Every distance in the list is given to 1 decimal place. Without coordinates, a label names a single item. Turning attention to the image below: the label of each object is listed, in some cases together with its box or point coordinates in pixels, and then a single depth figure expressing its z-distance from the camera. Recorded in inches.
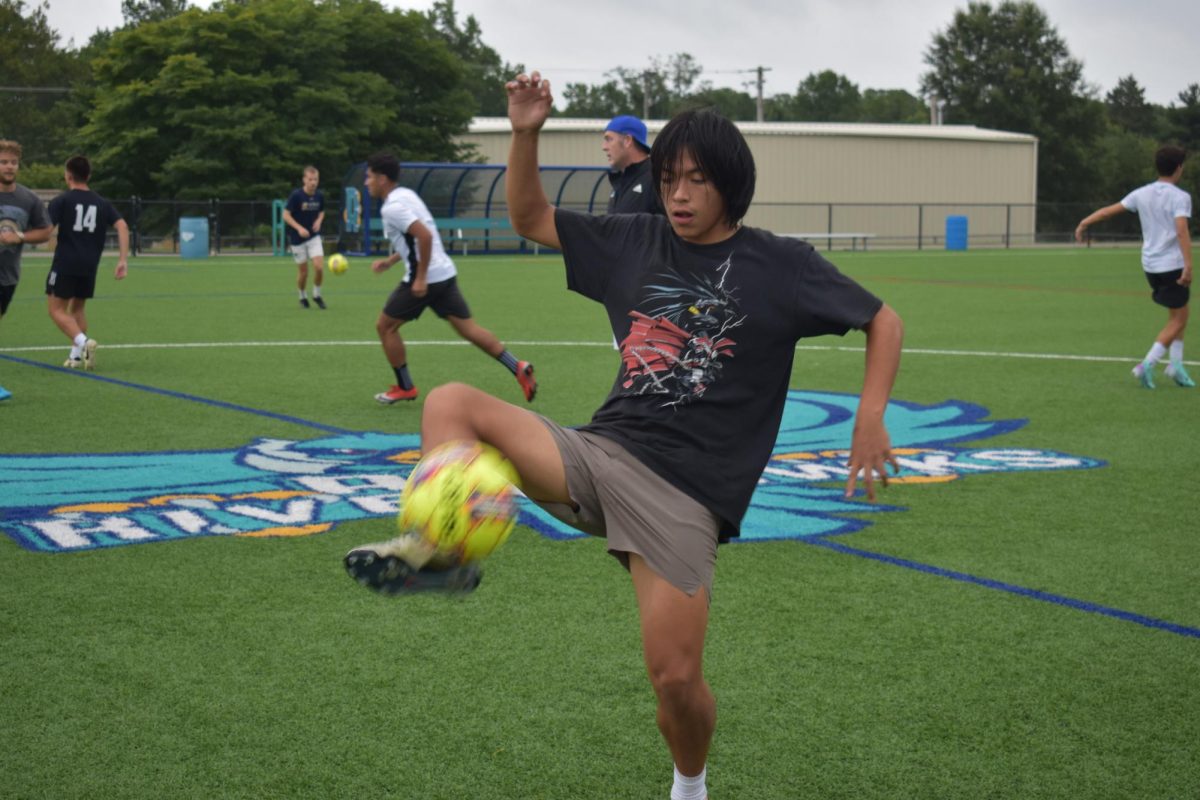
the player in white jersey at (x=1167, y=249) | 504.1
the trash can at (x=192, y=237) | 1721.2
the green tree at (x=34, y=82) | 3223.4
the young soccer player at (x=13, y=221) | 490.9
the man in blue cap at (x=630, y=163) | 376.8
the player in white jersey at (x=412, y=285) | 469.4
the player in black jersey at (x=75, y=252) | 563.8
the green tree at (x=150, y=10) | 3474.4
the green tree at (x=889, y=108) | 5182.1
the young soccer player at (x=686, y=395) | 140.6
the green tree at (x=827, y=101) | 5300.2
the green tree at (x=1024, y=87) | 3326.8
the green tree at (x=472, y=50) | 3941.9
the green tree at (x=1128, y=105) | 5324.8
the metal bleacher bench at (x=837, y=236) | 1934.1
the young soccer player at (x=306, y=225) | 906.1
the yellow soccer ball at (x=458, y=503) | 126.8
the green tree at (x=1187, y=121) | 3619.6
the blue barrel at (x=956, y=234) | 2145.7
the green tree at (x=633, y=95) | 4832.7
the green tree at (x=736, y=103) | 5260.8
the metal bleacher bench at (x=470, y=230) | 1679.4
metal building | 2269.9
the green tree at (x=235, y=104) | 1974.7
